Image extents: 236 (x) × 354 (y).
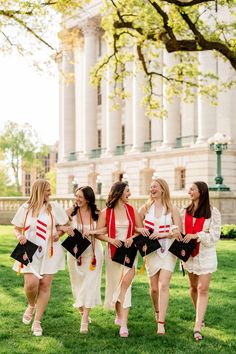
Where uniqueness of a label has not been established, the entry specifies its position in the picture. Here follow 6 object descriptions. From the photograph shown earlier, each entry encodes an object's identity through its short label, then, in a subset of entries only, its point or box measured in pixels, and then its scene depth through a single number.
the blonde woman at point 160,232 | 8.23
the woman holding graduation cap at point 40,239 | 8.27
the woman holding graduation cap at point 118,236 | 8.30
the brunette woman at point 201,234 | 8.23
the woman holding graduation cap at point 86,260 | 8.38
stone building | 45.94
